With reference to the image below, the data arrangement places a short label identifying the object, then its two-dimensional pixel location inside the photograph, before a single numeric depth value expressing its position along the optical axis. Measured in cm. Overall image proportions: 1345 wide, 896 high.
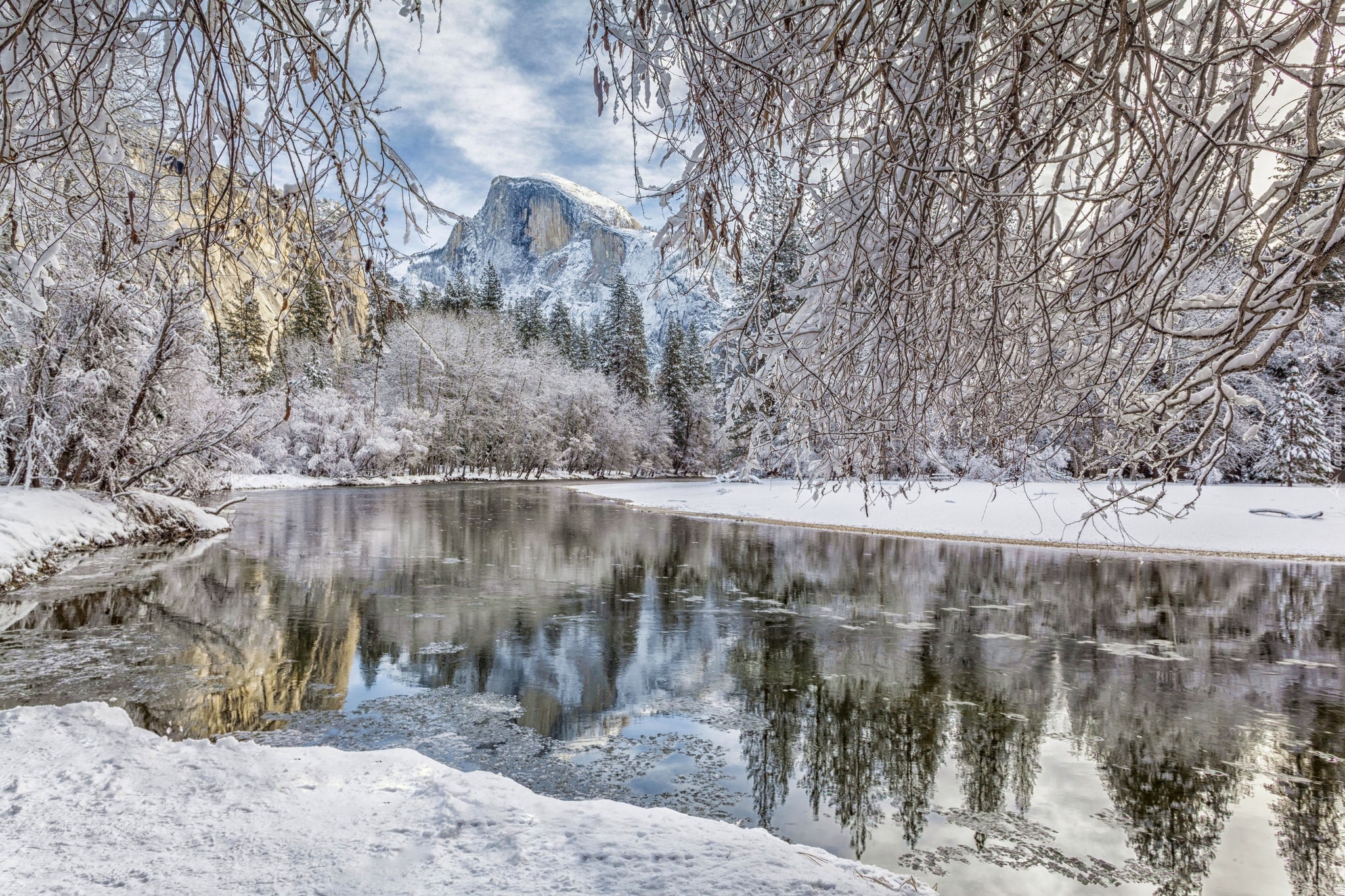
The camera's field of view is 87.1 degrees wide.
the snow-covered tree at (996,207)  187
